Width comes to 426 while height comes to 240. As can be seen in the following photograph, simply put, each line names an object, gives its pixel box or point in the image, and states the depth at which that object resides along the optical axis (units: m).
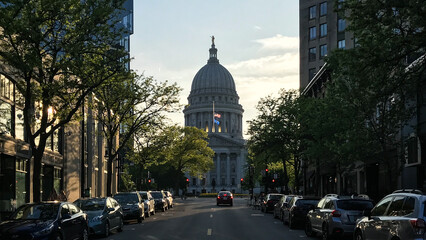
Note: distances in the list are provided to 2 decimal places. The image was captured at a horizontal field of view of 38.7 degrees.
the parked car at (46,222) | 15.89
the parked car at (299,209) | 26.69
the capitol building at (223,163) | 186.00
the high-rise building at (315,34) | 71.94
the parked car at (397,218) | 11.88
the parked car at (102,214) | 22.11
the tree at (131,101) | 40.72
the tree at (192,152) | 91.31
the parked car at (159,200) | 47.91
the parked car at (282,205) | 31.84
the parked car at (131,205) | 31.38
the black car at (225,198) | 66.06
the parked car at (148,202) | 38.03
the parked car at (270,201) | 46.09
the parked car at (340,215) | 19.11
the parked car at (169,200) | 56.17
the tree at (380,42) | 15.88
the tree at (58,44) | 20.00
